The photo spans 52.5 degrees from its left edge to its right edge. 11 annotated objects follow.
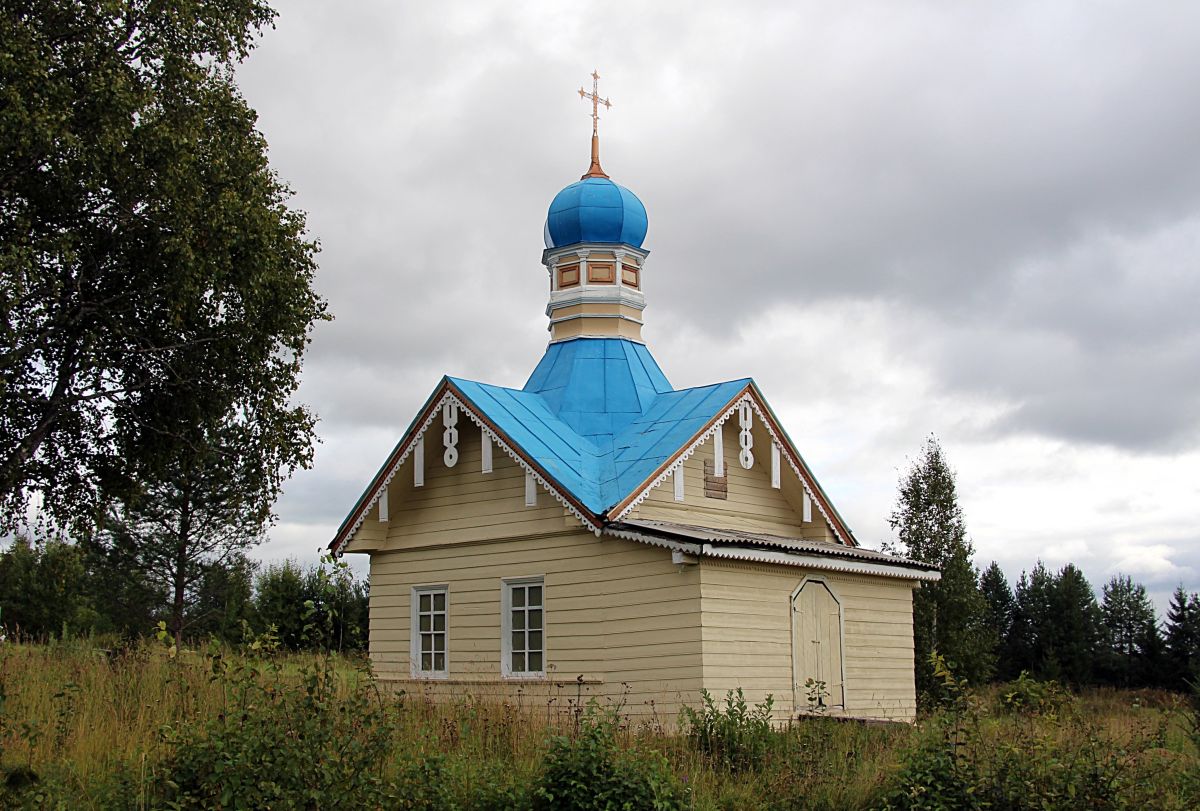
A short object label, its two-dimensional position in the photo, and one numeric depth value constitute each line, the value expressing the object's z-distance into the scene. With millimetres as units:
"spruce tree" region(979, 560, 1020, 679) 46397
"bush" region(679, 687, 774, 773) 12680
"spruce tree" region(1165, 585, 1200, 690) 42719
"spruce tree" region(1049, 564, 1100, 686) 45688
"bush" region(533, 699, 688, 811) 10242
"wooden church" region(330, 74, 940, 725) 15586
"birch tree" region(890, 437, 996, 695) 26922
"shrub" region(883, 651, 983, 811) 10531
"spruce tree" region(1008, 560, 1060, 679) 46625
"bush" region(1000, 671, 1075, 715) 12633
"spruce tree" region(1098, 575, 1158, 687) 44969
